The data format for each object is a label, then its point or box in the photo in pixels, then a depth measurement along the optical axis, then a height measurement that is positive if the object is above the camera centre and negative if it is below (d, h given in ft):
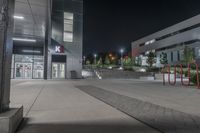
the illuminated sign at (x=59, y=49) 63.93 +9.69
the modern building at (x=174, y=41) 133.74 +33.07
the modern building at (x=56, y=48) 63.81 +10.76
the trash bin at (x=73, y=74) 66.96 -2.35
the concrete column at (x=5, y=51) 7.84 +1.14
